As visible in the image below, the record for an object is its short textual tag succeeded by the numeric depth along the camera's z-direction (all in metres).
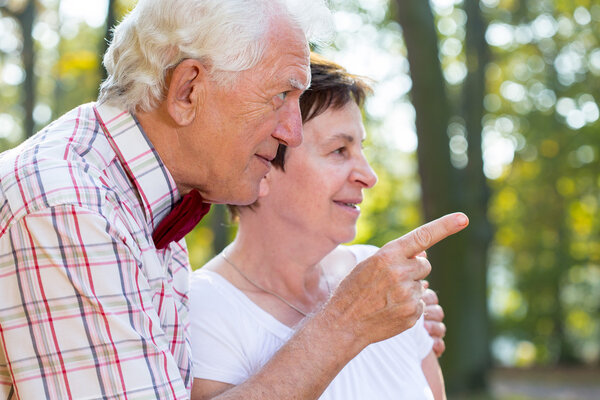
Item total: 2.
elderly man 1.51
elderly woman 2.39
